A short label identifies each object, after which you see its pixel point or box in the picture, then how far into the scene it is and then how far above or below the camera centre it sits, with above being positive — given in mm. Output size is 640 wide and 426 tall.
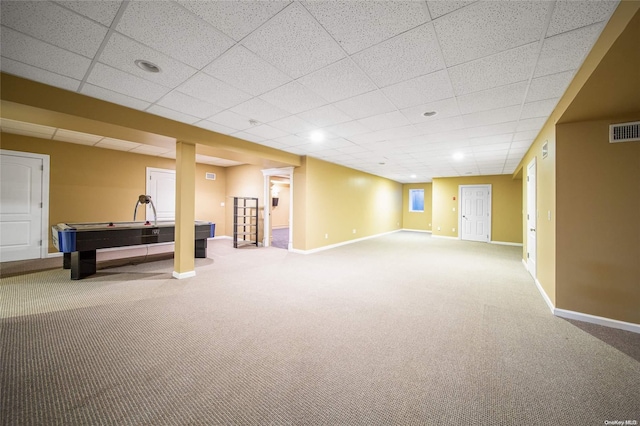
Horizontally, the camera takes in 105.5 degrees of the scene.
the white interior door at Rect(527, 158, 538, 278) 4285 -35
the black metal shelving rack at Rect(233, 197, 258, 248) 7298 -324
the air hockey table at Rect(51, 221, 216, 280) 3779 -412
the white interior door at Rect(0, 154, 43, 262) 5016 +131
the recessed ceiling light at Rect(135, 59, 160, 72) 2226 +1397
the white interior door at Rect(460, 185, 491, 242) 8977 +89
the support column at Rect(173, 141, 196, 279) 4059 +103
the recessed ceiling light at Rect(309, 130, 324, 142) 4312 +1455
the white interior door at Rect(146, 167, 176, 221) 7020 +673
